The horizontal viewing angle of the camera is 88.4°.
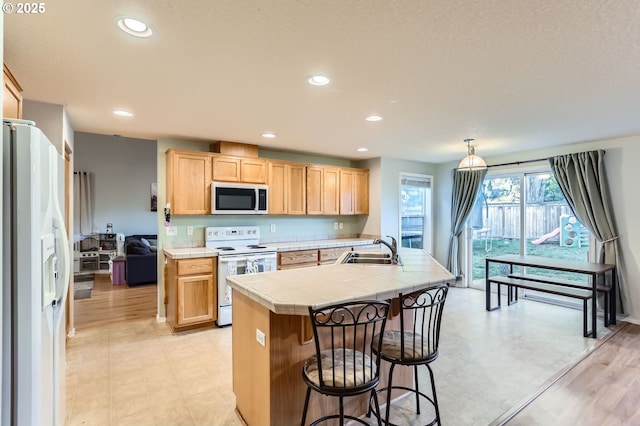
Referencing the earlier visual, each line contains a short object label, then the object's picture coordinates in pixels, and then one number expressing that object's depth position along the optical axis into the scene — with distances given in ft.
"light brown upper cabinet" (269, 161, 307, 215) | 15.71
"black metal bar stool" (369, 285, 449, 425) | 6.25
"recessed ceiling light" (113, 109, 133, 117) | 10.05
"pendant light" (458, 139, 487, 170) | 12.51
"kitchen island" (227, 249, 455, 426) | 6.12
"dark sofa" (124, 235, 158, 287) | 20.34
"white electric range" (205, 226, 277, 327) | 13.05
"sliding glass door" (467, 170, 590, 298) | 16.08
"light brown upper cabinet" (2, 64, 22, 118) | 6.73
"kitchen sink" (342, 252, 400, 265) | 9.67
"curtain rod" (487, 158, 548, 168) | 16.25
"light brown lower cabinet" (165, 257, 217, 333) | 12.37
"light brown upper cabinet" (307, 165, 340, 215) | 16.98
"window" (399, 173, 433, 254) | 20.12
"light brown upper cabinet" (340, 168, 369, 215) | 18.24
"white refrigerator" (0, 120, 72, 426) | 4.42
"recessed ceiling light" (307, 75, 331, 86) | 7.56
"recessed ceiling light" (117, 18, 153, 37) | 5.37
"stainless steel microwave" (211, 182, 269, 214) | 14.01
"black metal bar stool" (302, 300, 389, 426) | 5.31
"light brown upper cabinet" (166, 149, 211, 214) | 13.24
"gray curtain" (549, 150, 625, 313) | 13.97
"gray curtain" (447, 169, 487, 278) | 18.87
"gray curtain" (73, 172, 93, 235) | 24.57
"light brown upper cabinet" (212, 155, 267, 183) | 14.16
